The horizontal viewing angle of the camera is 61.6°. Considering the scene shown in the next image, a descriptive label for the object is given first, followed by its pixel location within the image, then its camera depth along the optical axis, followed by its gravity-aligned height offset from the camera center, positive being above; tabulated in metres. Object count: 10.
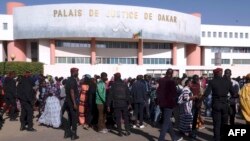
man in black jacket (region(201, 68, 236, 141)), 4.55 -0.62
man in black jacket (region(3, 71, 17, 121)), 7.63 -0.83
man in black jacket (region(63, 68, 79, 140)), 5.39 -0.76
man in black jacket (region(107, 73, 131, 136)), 5.63 -0.79
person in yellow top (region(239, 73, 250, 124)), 3.97 -0.64
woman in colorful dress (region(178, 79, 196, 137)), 5.54 -1.12
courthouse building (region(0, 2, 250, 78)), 26.32 +4.09
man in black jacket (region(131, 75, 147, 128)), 6.53 -0.86
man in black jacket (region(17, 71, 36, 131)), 6.12 -0.87
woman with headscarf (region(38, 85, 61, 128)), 6.65 -1.41
